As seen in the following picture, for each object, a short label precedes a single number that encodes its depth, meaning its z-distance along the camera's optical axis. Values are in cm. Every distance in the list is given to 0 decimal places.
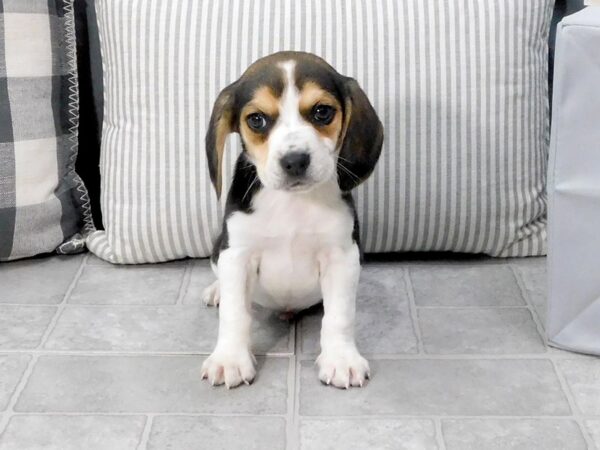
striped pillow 204
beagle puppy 154
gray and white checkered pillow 211
